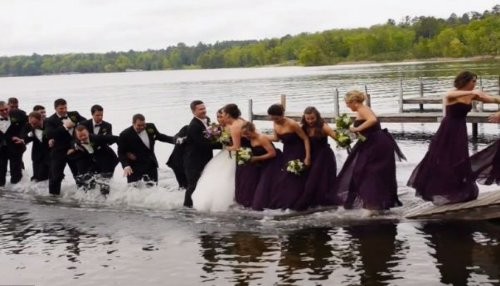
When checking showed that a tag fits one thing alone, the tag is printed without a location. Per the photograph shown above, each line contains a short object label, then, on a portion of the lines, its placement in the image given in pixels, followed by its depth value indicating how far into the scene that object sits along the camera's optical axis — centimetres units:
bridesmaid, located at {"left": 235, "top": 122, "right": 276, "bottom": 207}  1239
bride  1327
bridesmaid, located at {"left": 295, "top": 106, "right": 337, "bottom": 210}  1171
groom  1325
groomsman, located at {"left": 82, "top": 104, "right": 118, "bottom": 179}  1470
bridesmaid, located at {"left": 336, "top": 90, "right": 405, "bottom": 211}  1120
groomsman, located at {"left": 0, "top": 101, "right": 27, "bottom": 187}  1734
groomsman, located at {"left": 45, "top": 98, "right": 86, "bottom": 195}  1540
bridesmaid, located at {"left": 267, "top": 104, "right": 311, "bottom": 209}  1180
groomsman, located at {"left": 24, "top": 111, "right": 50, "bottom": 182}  1661
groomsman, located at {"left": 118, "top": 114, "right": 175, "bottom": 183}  1417
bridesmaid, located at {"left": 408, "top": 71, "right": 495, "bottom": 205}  1062
